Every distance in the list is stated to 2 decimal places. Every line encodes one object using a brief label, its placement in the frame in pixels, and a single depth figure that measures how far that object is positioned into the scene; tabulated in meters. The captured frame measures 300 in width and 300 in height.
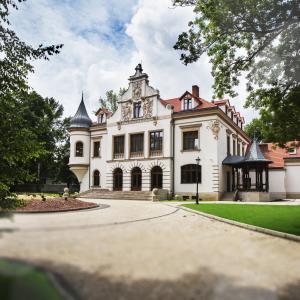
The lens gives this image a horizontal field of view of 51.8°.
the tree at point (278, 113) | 8.17
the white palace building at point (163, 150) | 22.64
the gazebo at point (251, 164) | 22.36
